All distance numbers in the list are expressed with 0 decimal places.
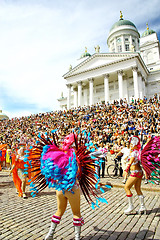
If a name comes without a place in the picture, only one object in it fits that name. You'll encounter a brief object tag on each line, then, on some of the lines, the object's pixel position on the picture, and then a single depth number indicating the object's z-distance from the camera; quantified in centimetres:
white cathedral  3553
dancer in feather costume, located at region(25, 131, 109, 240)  255
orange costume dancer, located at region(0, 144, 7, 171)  1325
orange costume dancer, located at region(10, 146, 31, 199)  579
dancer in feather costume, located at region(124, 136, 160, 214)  387
